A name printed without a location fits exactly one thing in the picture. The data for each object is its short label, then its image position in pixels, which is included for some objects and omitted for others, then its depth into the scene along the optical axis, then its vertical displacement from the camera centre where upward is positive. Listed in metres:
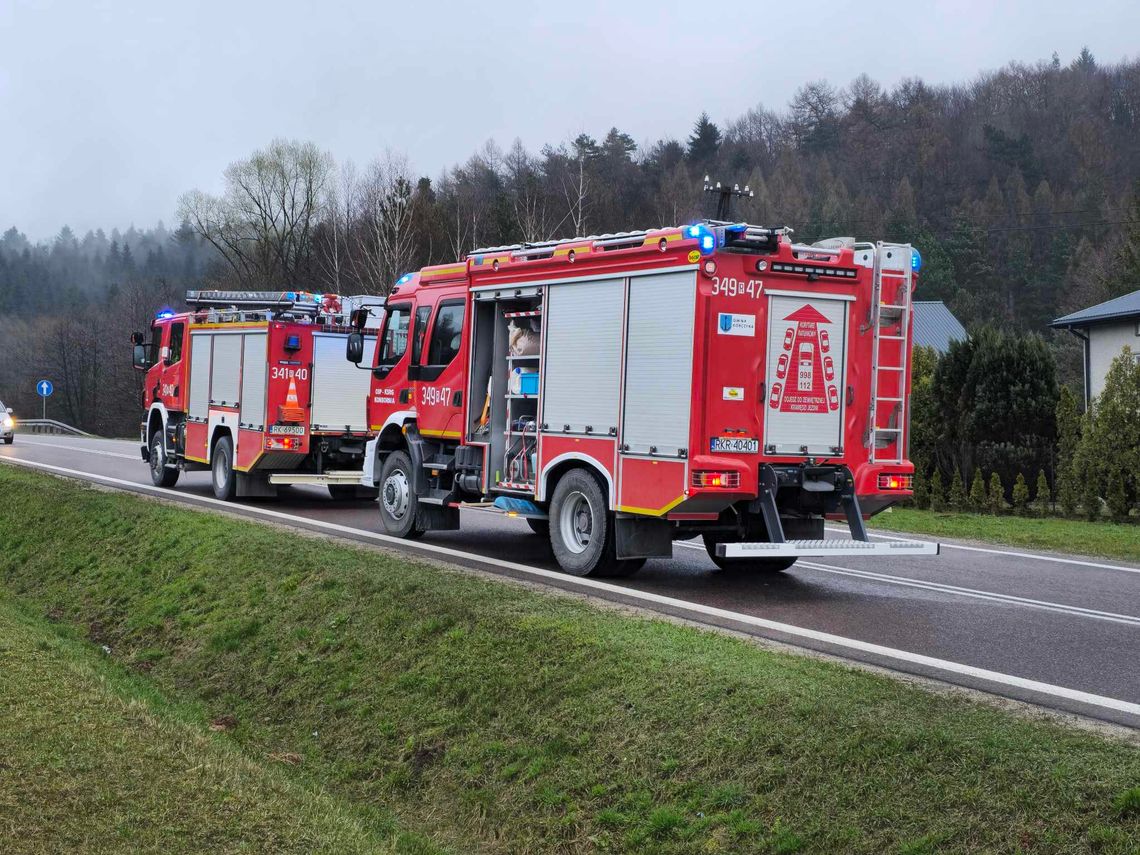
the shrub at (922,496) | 22.14 -1.03
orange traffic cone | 18.72 +0.08
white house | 32.28 +3.26
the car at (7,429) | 36.56 -0.86
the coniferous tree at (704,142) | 78.50 +18.92
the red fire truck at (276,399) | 18.77 +0.20
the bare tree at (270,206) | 63.81 +10.98
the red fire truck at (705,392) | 10.62 +0.36
